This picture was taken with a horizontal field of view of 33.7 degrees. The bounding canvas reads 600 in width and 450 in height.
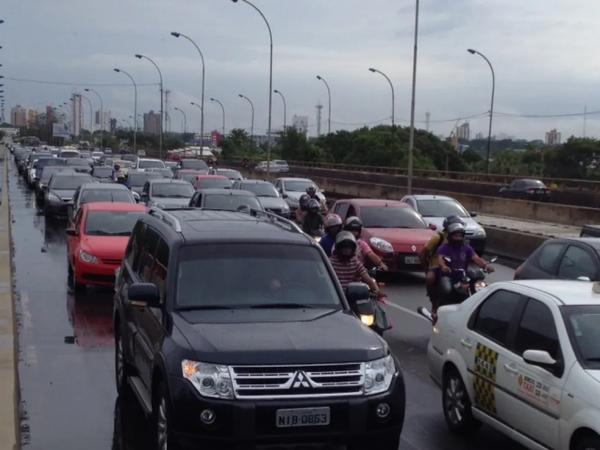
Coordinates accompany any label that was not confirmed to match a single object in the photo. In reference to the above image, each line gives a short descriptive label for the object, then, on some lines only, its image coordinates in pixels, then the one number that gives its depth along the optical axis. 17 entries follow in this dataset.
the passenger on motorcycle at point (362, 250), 10.85
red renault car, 18.69
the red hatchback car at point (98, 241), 16.22
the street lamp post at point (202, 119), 70.12
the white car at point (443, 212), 23.47
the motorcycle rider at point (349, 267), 10.13
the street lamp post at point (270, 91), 52.03
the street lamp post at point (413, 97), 36.66
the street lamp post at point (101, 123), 161.36
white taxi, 6.36
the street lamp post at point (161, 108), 75.64
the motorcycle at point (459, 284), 11.09
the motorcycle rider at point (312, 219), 17.69
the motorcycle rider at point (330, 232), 11.37
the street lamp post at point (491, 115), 63.09
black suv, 6.30
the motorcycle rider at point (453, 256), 11.13
